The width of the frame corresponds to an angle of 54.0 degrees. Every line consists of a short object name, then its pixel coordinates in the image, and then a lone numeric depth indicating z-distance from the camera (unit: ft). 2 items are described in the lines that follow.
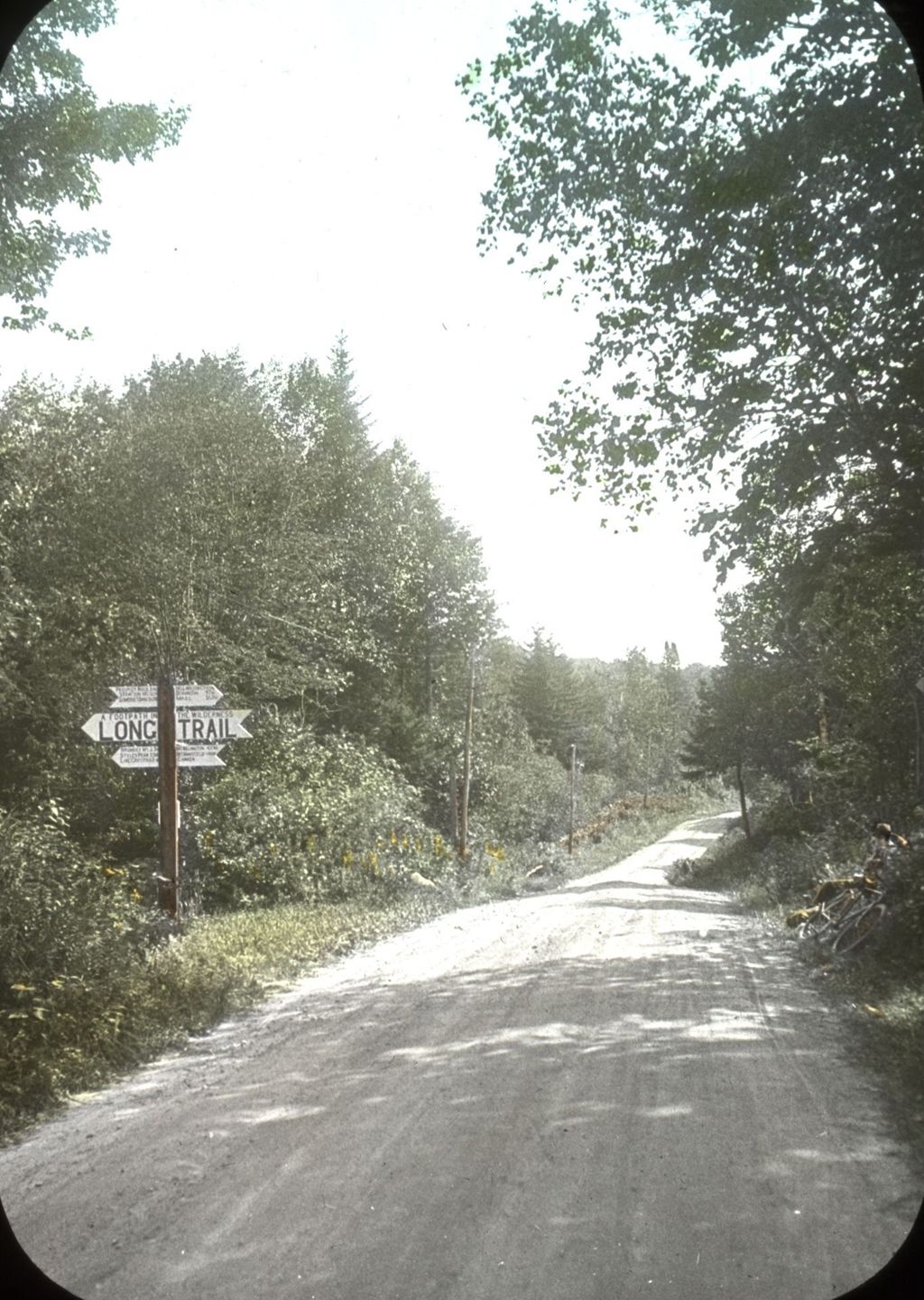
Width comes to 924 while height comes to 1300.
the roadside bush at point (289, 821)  39.65
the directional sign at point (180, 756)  27.02
